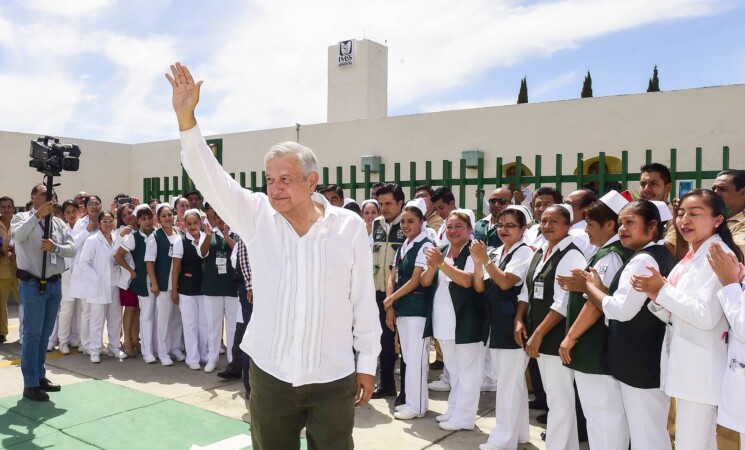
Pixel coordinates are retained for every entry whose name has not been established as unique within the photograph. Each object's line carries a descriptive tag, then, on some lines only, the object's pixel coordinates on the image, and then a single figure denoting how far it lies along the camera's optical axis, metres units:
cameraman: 4.98
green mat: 4.19
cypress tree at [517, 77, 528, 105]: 21.73
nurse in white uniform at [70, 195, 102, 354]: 6.84
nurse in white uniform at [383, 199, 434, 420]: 4.77
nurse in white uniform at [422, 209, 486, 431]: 4.39
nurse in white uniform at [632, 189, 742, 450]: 2.76
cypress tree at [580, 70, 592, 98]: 20.77
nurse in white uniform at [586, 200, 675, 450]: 3.09
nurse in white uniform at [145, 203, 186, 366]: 6.60
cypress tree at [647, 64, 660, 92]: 20.65
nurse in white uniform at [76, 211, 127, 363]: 6.73
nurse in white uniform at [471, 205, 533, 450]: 4.01
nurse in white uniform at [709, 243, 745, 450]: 2.57
